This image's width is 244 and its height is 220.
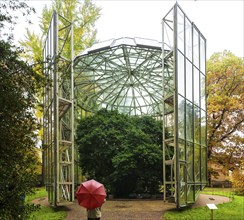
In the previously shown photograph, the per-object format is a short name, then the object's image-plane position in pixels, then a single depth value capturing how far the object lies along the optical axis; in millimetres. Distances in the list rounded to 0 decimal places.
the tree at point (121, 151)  16032
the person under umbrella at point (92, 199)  8249
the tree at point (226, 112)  20507
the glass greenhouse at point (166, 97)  11341
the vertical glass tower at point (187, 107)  11136
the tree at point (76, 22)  19685
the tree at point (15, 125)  5501
